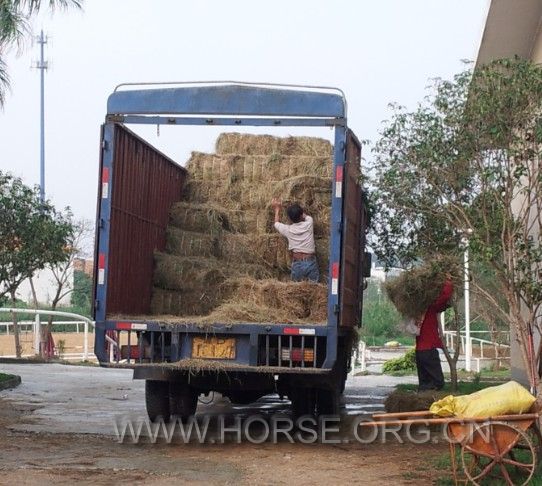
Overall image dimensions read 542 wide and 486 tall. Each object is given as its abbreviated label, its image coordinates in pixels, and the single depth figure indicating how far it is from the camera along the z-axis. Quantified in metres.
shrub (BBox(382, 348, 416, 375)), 26.02
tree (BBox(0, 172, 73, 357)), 16.89
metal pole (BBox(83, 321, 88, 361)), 26.33
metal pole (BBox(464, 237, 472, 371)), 23.97
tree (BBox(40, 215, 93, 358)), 27.45
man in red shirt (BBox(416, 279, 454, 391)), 13.17
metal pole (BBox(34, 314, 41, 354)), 25.48
